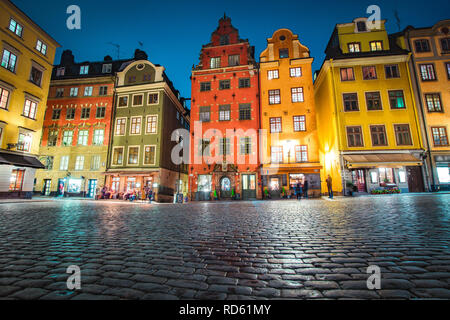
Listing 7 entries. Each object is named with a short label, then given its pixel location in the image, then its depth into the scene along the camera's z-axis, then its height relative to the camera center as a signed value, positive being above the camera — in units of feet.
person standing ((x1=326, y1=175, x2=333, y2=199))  60.64 +2.06
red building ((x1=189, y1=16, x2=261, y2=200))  79.66 +28.31
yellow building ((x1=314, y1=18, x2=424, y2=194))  68.59 +26.10
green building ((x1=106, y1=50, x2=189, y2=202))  84.33 +24.21
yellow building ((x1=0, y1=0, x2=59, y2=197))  59.72 +29.76
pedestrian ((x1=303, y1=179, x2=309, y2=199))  66.08 +1.07
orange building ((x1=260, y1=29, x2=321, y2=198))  75.97 +28.52
